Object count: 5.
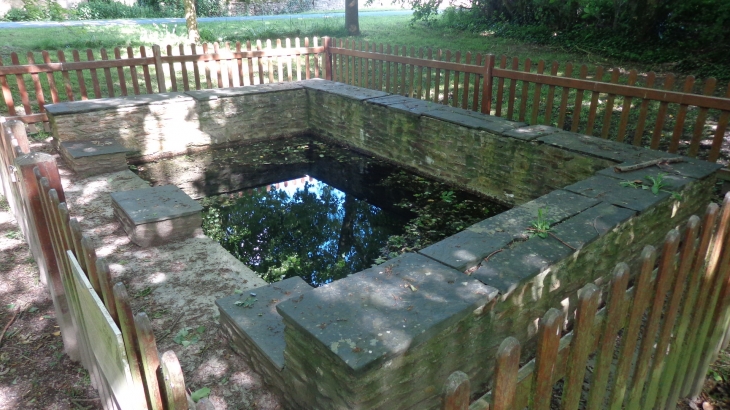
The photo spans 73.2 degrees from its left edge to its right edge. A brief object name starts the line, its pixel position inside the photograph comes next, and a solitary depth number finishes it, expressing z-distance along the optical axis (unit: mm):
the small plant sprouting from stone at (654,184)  3727
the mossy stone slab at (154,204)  4438
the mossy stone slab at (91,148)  6125
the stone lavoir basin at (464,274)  2139
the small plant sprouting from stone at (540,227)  3078
